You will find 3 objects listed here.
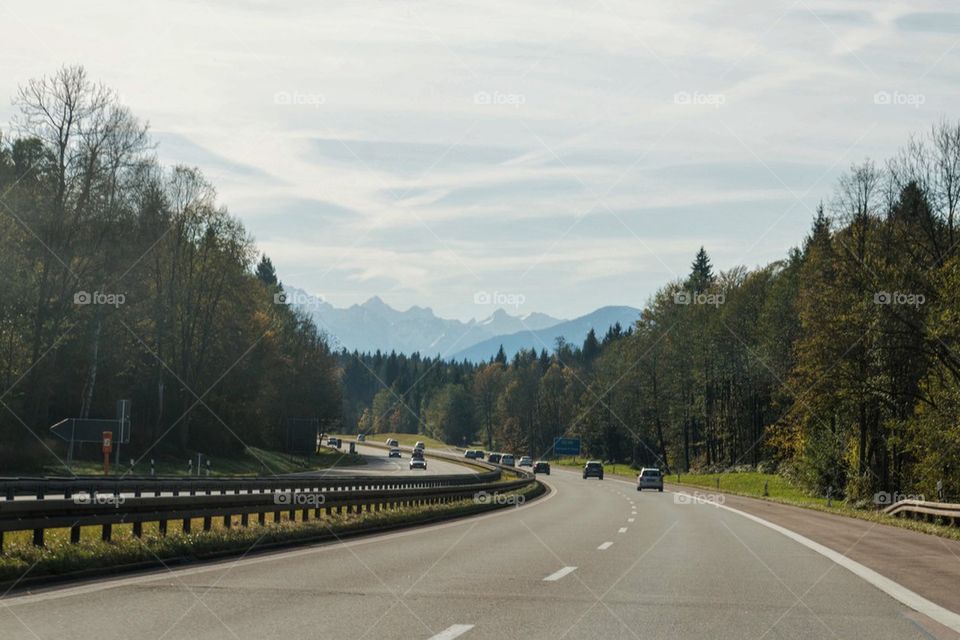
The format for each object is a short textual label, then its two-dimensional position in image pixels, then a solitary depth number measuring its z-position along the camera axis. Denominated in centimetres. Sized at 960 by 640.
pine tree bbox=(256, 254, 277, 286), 15912
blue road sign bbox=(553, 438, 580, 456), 13200
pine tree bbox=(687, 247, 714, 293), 12812
